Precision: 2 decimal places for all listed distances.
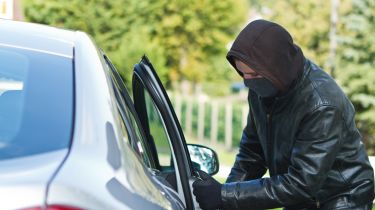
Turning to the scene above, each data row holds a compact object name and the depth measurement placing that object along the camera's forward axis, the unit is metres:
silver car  3.31
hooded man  4.82
